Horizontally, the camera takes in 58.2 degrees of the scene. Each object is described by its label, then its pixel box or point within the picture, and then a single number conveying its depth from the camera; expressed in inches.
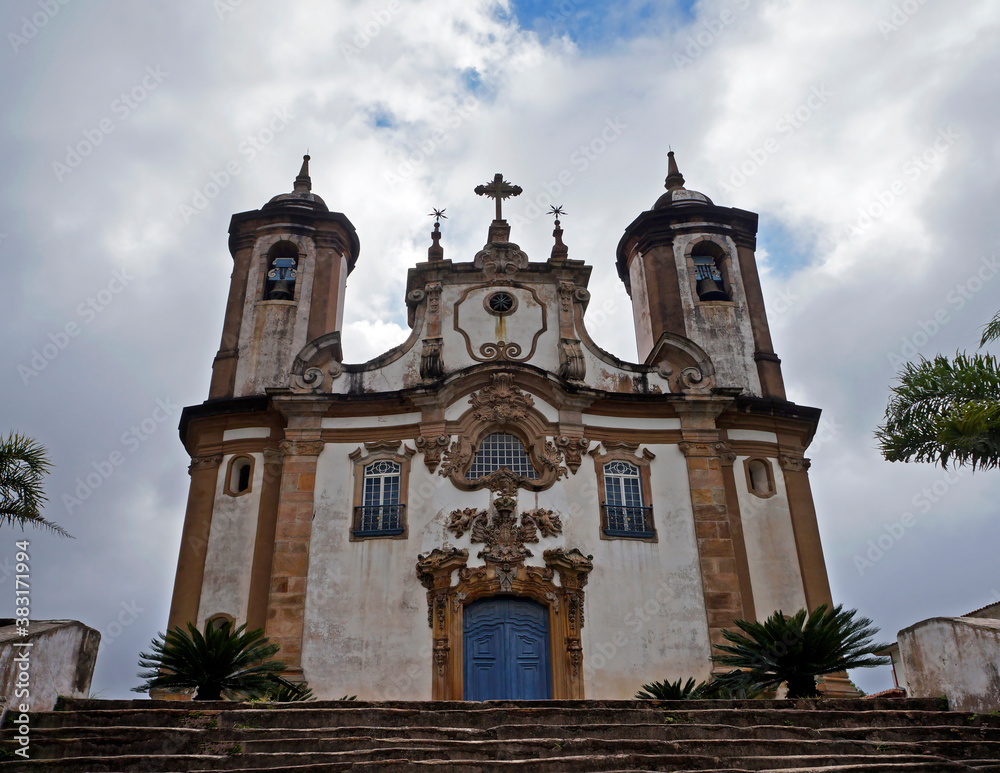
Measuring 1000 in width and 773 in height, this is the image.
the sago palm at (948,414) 412.2
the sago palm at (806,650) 410.9
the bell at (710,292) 758.5
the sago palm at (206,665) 409.7
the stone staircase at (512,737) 262.8
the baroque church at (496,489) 557.3
